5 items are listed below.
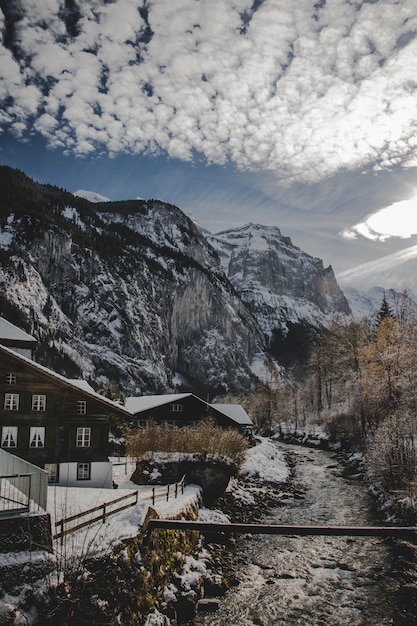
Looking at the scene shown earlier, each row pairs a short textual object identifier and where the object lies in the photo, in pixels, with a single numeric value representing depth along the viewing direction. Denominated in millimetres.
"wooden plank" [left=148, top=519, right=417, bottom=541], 11641
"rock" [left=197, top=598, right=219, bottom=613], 15773
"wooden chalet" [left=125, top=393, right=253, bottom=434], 56688
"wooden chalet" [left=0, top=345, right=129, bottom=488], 28094
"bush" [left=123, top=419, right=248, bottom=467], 33406
